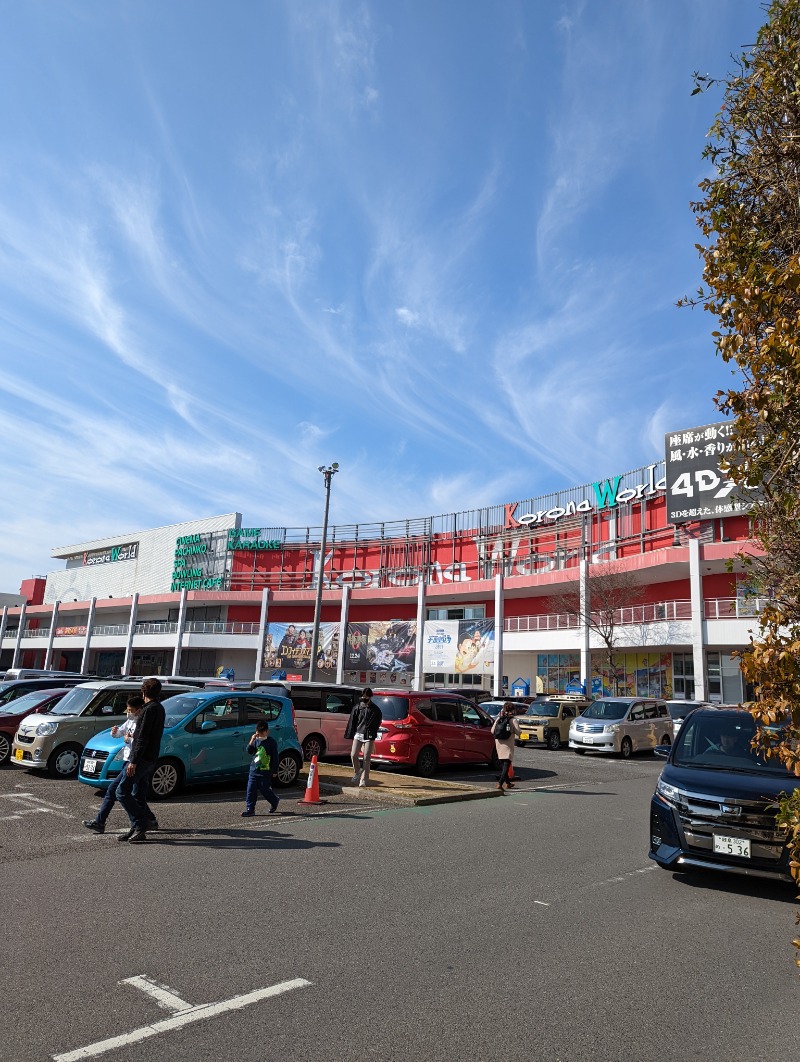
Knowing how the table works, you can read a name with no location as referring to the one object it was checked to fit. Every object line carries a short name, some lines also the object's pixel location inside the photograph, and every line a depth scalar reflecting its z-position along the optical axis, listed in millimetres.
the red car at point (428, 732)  15695
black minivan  6734
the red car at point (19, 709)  14883
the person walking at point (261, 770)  10258
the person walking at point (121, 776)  8492
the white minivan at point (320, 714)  16328
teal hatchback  11133
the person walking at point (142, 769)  8367
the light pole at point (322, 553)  34816
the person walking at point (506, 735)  14112
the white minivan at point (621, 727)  22609
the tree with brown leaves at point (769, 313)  3459
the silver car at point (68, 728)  13062
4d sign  39812
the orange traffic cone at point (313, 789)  11453
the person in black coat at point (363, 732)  12766
